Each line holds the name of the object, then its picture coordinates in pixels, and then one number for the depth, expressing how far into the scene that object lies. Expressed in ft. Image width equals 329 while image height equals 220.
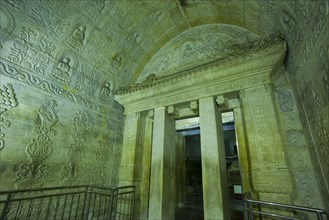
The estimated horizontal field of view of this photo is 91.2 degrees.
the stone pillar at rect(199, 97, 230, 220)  10.07
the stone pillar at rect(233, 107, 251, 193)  10.91
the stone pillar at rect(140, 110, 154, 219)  14.07
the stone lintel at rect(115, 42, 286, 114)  10.66
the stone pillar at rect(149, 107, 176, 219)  12.08
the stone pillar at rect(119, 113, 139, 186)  14.21
